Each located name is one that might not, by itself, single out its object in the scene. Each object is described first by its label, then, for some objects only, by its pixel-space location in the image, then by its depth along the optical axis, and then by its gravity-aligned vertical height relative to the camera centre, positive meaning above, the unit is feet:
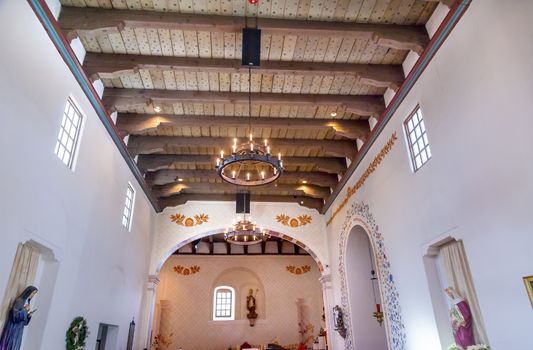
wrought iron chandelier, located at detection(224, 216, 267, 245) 33.65 +10.01
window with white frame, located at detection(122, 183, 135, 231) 30.15 +11.11
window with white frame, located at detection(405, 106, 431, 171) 20.10 +10.62
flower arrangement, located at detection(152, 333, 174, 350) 49.49 +1.47
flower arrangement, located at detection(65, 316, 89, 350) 19.59 +1.03
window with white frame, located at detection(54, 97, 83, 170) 18.94 +10.63
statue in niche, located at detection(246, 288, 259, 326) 52.34 +5.83
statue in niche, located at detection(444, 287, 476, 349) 16.08 +0.99
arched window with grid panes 53.61 +6.37
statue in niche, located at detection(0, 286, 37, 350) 14.82 +1.30
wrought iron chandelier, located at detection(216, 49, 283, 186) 19.71 +9.43
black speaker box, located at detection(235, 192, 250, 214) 40.40 +14.61
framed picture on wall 12.39 +1.79
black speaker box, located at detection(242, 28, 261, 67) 18.86 +14.12
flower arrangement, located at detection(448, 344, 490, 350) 14.79 -0.03
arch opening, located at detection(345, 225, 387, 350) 31.78 +4.49
